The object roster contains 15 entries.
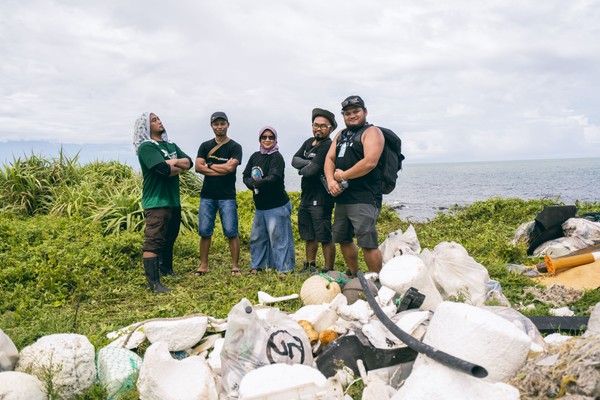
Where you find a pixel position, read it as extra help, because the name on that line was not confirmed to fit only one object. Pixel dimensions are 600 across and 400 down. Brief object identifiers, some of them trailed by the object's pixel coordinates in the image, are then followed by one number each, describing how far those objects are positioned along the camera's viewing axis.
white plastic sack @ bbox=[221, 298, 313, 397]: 2.76
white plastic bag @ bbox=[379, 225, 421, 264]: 4.97
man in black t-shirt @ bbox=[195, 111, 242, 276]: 5.99
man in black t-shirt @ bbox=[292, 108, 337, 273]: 5.68
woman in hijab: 5.93
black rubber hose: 2.18
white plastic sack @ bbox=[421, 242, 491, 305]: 4.34
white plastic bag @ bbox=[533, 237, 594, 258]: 6.18
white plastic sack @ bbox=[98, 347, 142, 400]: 2.88
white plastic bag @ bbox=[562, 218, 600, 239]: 6.37
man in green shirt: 5.39
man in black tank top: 4.81
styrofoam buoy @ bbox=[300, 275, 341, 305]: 4.31
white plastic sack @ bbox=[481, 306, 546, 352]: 2.90
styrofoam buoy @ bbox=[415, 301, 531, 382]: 2.43
